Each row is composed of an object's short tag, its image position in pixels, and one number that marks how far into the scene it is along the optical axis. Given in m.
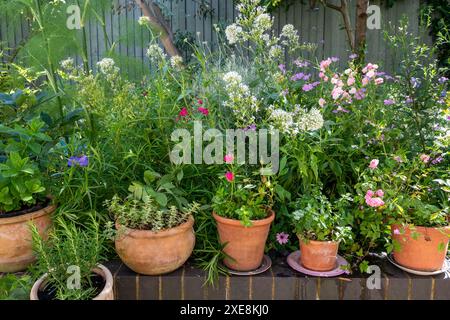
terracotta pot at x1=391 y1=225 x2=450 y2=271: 1.96
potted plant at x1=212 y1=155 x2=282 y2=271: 1.96
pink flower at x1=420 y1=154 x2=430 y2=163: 2.03
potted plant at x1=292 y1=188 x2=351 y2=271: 1.95
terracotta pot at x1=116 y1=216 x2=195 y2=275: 1.89
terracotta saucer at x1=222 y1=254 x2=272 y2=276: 2.02
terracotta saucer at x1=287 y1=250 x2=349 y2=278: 1.99
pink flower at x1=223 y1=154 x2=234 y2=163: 1.95
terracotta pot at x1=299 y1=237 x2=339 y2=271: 1.97
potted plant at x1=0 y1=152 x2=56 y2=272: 1.91
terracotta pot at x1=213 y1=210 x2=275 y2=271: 1.96
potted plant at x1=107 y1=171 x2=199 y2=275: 1.89
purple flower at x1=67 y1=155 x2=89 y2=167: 1.94
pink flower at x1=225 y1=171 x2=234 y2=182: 1.93
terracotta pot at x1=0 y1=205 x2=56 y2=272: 1.92
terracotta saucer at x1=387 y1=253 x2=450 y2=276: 2.01
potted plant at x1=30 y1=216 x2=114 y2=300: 1.65
